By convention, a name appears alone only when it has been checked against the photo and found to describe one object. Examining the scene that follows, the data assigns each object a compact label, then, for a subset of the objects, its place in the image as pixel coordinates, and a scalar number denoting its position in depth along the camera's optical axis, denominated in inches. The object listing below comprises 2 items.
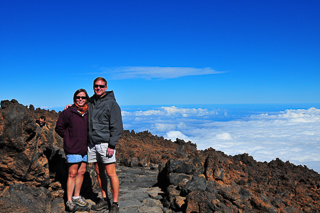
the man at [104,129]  204.5
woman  205.9
